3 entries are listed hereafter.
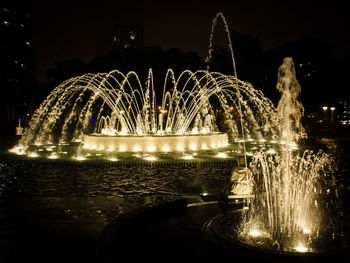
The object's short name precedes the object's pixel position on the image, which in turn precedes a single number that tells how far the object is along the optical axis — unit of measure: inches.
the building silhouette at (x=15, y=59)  2484.0
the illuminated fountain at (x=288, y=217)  217.0
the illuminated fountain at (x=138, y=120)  733.9
